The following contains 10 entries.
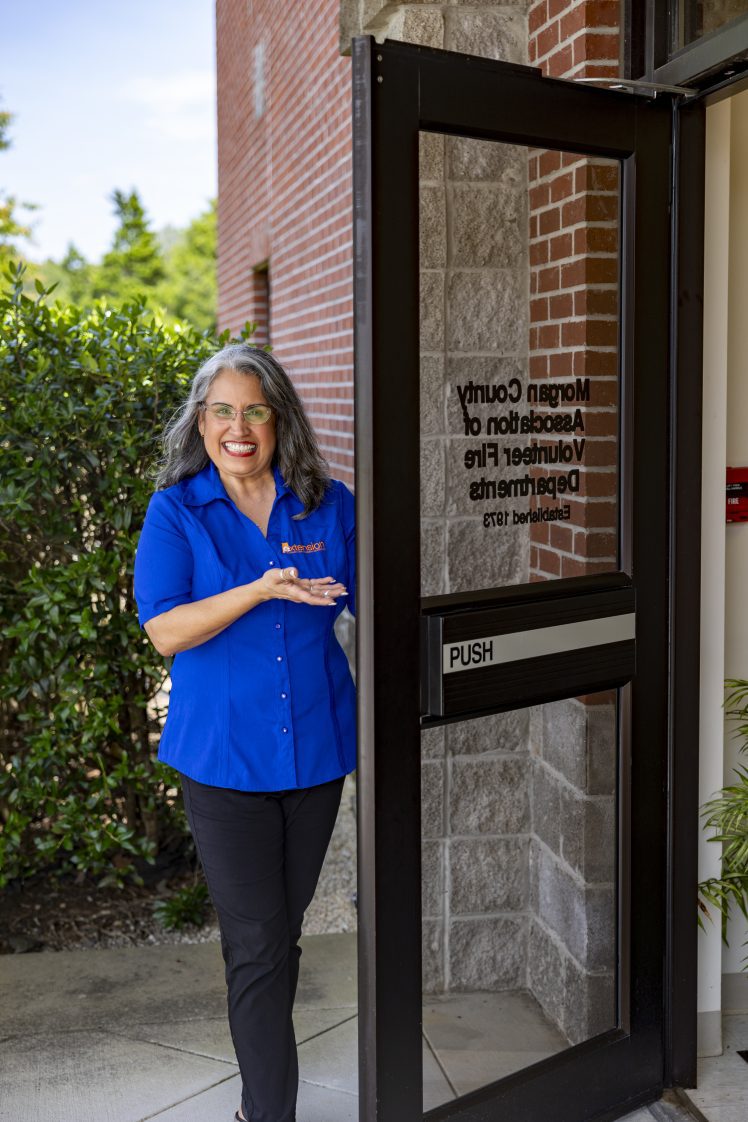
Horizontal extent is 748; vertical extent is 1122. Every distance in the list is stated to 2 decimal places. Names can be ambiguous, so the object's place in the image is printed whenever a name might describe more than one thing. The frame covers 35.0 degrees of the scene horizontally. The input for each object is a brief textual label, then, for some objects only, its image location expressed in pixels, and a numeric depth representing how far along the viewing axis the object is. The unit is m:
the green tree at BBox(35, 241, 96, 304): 41.81
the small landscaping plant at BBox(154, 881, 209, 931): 4.46
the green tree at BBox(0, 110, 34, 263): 25.81
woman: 2.72
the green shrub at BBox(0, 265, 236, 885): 4.30
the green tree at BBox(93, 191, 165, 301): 42.47
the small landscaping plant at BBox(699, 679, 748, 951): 3.14
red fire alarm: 3.50
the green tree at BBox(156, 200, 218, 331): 40.06
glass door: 2.48
